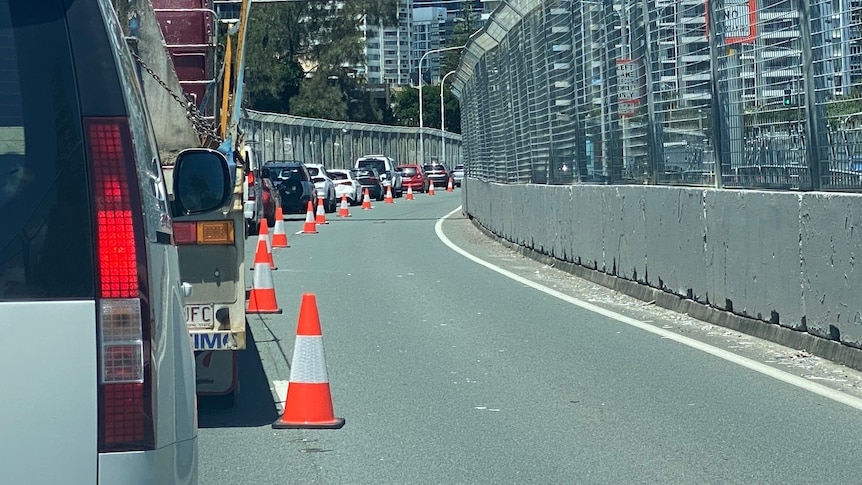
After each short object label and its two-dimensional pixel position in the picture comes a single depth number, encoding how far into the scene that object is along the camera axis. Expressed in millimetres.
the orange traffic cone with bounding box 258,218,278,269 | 14945
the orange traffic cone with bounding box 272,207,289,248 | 24328
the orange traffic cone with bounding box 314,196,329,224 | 33594
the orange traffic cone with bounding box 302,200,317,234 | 29188
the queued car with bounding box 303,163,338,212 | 42781
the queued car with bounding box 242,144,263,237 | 26947
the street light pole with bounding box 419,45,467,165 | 89750
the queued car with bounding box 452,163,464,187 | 81212
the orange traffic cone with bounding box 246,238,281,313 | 13297
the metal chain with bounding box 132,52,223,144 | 8961
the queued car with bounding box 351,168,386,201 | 52781
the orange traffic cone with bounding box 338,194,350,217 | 38381
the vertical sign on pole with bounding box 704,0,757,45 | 11414
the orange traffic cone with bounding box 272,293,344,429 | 7562
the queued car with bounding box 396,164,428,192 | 63475
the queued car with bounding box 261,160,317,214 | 38875
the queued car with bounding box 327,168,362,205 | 47312
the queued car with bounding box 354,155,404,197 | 56612
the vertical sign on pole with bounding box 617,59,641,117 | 15305
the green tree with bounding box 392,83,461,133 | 132250
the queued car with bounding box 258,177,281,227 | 31984
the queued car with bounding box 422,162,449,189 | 72500
